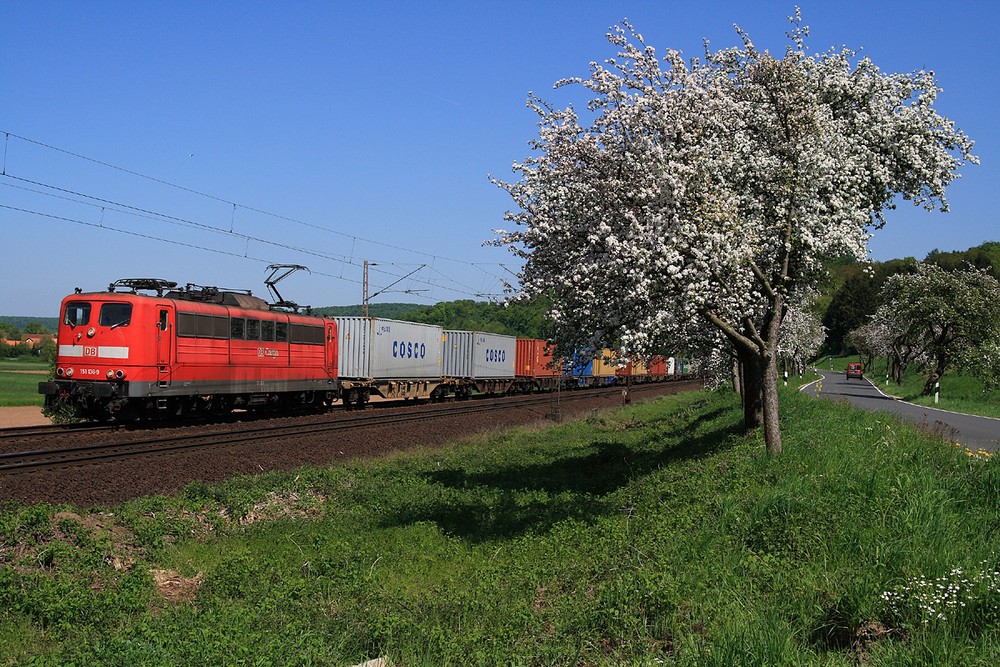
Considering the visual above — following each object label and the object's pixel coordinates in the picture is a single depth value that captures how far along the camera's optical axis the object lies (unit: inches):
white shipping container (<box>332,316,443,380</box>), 1264.8
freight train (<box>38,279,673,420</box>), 773.3
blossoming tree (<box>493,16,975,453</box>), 412.2
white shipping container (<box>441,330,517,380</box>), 1566.2
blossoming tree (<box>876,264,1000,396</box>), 1593.3
